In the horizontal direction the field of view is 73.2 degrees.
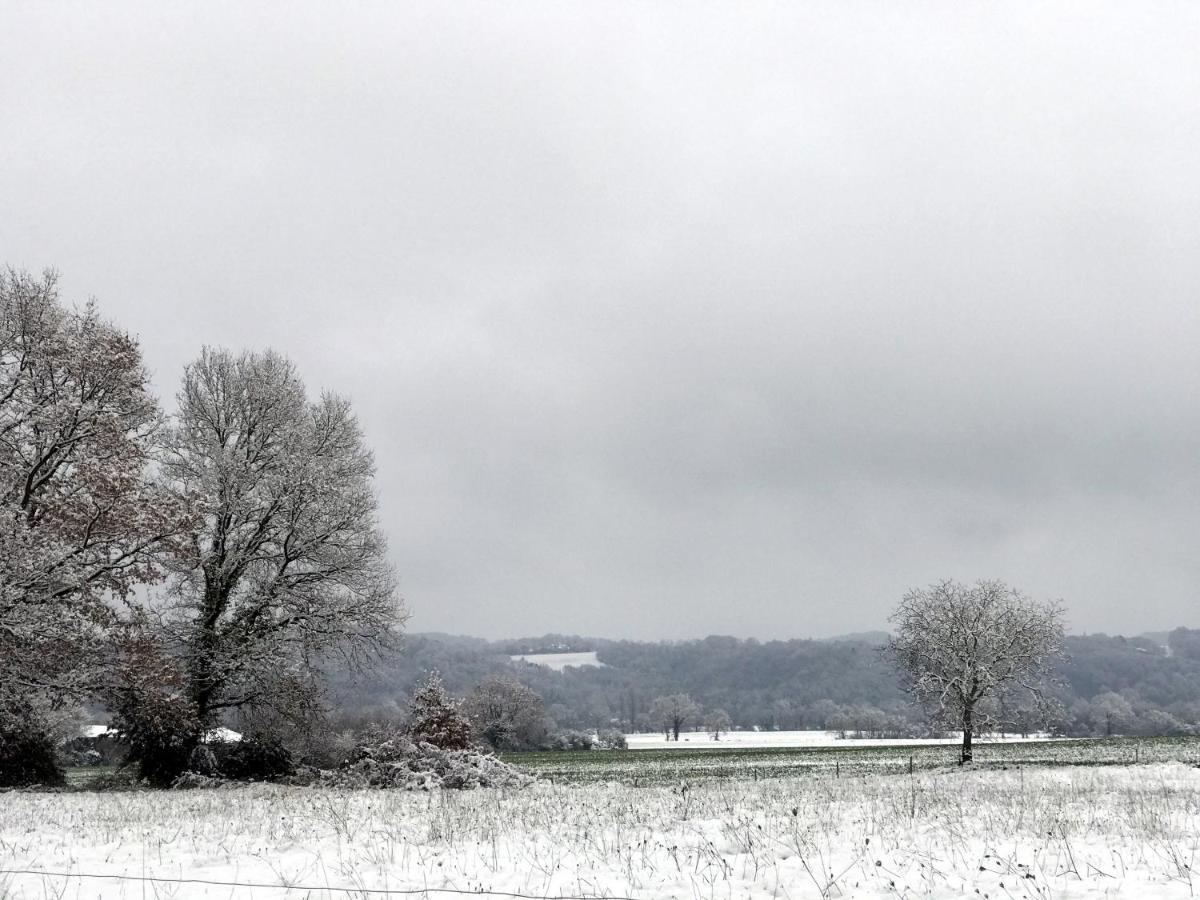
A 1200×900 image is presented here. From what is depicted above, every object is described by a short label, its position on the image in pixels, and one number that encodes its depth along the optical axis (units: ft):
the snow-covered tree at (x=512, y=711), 293.64
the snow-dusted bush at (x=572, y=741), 320.70
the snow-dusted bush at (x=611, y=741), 342.17
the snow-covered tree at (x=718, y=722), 589.73
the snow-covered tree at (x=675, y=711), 563.89
